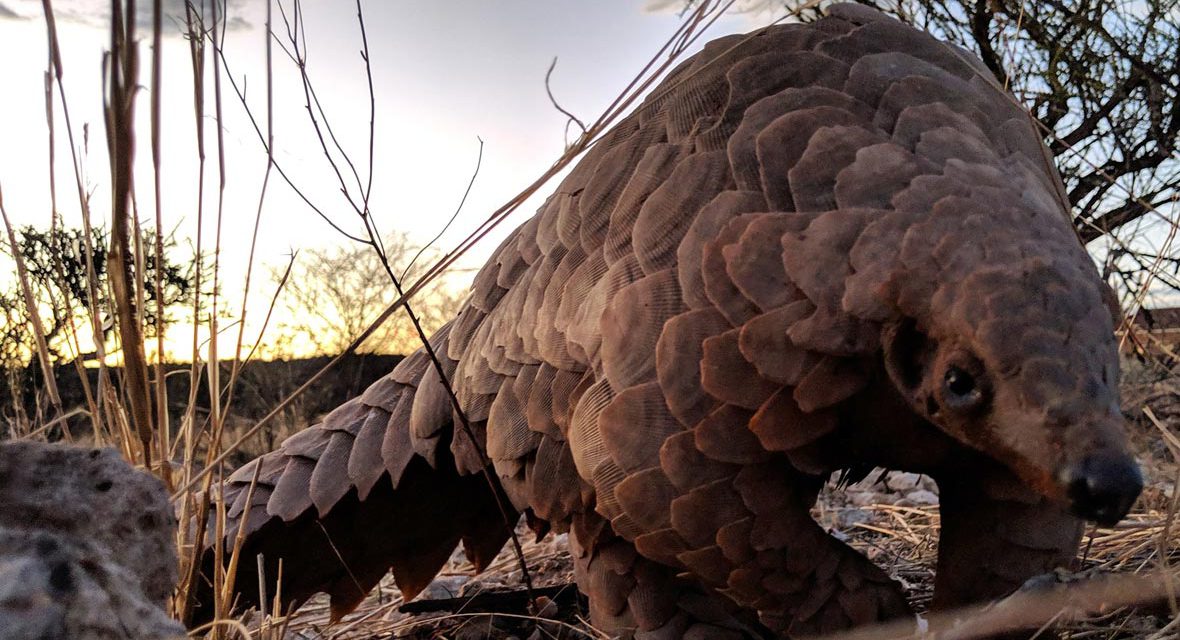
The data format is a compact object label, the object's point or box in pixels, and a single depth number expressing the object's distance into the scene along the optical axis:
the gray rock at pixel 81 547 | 0.18
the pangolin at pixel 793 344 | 0.27
